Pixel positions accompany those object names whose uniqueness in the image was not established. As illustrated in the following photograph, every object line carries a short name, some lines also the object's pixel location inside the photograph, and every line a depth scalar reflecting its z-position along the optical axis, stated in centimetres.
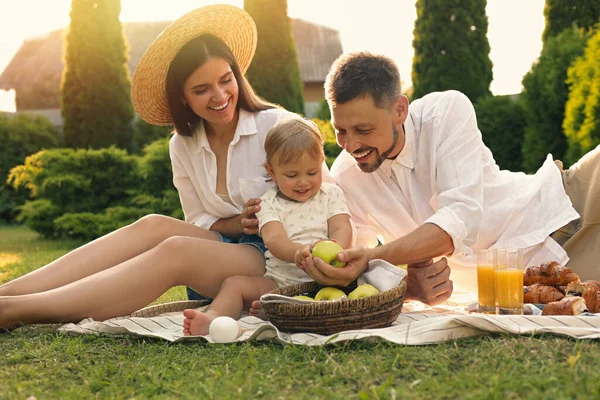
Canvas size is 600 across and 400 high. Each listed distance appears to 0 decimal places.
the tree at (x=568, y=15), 970
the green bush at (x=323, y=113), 1269
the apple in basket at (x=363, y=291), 296
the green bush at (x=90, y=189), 1038
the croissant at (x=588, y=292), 314
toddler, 332
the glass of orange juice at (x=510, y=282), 308
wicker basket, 282
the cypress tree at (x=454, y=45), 1040
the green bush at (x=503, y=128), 1009
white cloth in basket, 291
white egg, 292
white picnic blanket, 269
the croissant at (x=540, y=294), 322
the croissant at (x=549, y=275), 322
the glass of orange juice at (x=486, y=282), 317
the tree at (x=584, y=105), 760
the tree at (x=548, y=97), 874
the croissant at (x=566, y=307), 300
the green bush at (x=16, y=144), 1462
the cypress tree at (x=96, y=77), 1293
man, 327
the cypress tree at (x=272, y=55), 1170
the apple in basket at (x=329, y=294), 305
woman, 331
